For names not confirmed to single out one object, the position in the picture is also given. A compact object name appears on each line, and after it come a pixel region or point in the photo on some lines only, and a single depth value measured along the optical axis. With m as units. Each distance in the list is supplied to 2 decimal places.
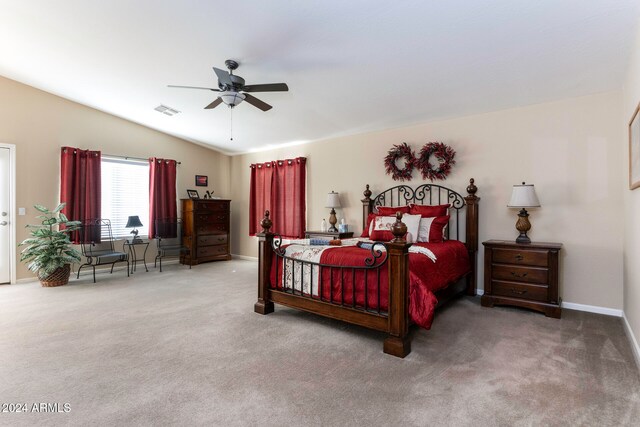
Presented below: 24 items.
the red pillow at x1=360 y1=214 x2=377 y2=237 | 4.55
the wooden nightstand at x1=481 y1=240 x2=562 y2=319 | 3.29
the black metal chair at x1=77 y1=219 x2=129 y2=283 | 5.15
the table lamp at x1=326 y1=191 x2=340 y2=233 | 5.35
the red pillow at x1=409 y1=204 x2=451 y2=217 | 4.10
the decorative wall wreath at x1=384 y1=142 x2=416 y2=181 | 4.75
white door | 4.81
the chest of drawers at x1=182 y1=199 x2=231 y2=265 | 6.34
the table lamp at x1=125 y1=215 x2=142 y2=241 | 5.76
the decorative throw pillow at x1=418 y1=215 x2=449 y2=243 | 3.86
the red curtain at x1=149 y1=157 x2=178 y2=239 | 6.23
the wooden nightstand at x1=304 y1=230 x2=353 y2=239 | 5.10
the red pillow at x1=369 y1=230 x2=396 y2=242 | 3.90
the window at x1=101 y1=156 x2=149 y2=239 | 5.82
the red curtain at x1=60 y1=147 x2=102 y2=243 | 5.24
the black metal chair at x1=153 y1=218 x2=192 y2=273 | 6.11
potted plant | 4.57
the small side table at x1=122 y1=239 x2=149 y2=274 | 5.94
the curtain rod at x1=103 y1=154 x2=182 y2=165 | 5.82
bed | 2.44
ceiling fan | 3.04
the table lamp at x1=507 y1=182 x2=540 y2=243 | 3.50
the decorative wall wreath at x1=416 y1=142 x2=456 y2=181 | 4.39
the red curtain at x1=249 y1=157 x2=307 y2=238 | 6.11
